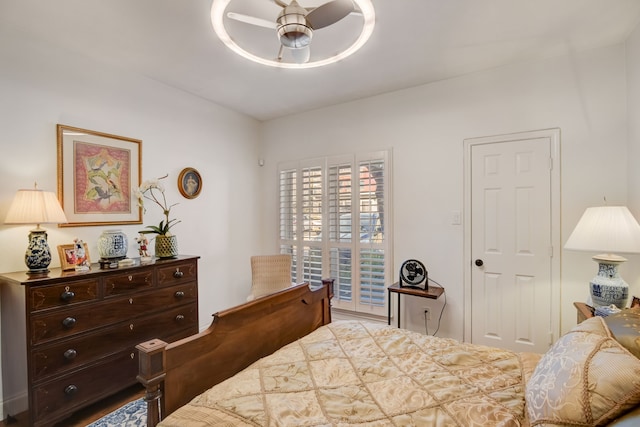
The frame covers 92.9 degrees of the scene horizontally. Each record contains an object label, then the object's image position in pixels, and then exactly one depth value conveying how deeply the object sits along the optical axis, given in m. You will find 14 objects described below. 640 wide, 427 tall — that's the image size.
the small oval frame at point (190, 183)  3.21
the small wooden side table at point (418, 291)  2.75
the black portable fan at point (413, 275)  2.97
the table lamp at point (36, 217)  1.96
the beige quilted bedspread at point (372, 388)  1.09
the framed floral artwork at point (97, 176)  2.37
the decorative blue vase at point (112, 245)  2.32
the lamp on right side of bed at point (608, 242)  1.86
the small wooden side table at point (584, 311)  1.95
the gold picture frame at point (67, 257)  2.11
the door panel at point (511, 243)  2.58
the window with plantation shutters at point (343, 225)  3.33
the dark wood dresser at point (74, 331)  1.83
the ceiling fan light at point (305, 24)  1.41
